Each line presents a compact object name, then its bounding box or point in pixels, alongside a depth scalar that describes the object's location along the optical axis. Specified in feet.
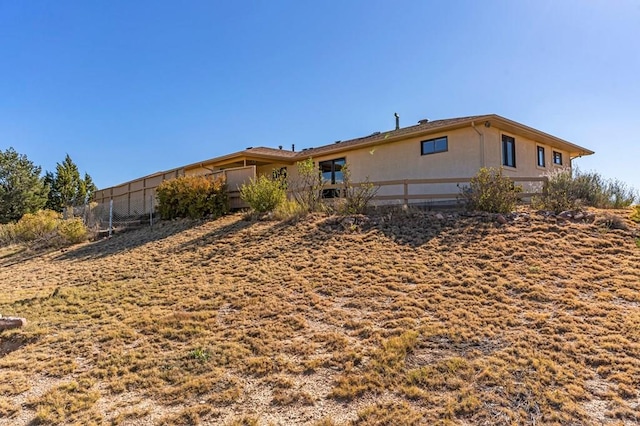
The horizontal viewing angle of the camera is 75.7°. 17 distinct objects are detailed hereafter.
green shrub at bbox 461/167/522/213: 38.11
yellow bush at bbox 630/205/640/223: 34.28
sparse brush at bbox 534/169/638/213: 39.42
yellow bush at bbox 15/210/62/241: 57.72
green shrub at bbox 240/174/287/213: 46.85
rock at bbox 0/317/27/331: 22.11
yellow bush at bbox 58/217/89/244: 51.67
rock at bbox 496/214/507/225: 35.76
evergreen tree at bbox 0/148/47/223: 101.45
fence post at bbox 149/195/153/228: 55.34
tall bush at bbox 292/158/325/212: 45.14
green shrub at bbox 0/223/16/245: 58.70
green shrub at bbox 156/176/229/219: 51.72
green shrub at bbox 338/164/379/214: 41.75
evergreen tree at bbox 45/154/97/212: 122.42
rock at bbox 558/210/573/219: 36.58
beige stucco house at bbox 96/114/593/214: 47.70
